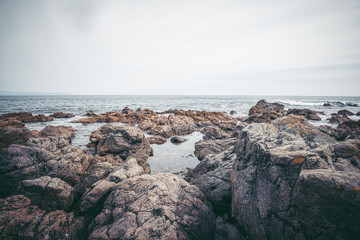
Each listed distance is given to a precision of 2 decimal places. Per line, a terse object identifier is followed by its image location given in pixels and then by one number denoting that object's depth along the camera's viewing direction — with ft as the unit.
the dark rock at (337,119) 84.07
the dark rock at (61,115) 102.87
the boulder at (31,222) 12.85
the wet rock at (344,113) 115.26
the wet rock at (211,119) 70.13
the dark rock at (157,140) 48.24
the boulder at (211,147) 36.24
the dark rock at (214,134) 50.60
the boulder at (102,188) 15.93
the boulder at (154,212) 12.28
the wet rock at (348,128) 44.94
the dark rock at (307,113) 94.43
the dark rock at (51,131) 44.38
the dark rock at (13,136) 30.14
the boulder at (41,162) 19.60
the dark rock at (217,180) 16.74
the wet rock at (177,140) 50.10
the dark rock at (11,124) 55.14
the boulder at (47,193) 16.15
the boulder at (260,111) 61.82
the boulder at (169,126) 61.21
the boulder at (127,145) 30.66
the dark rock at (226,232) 13.24
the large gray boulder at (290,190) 8.64
